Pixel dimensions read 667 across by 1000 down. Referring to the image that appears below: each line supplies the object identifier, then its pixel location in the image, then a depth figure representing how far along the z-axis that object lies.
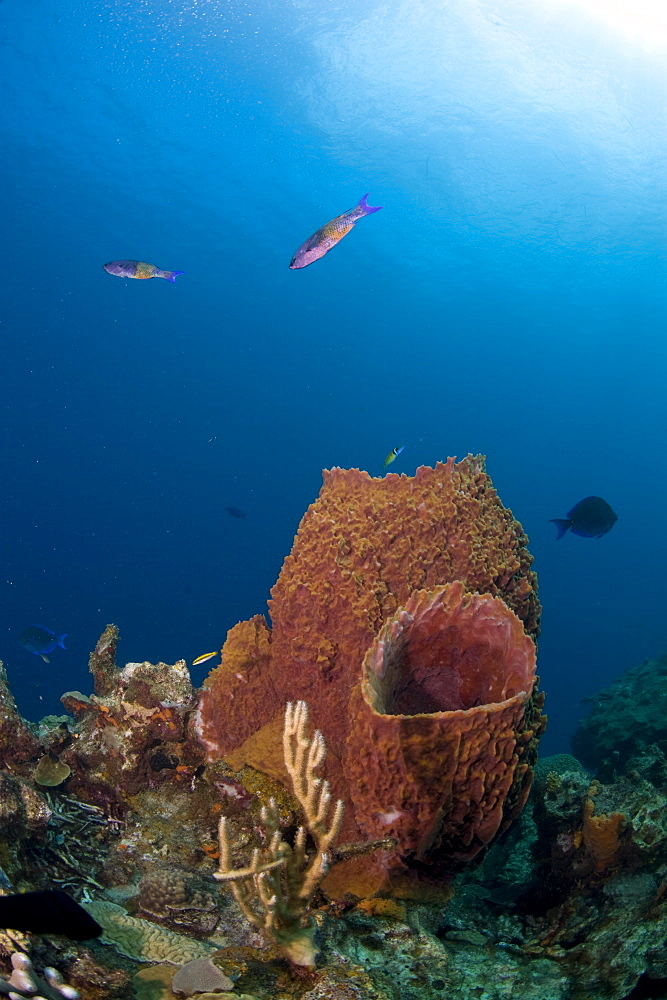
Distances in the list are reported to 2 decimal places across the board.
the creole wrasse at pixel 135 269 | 6.09
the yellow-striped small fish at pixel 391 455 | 7.06
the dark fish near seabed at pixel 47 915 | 1.70
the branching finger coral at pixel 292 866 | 2.22
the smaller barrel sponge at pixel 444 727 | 2.69
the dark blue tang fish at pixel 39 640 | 9.16
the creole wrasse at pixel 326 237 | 4.31
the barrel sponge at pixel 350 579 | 3.62
